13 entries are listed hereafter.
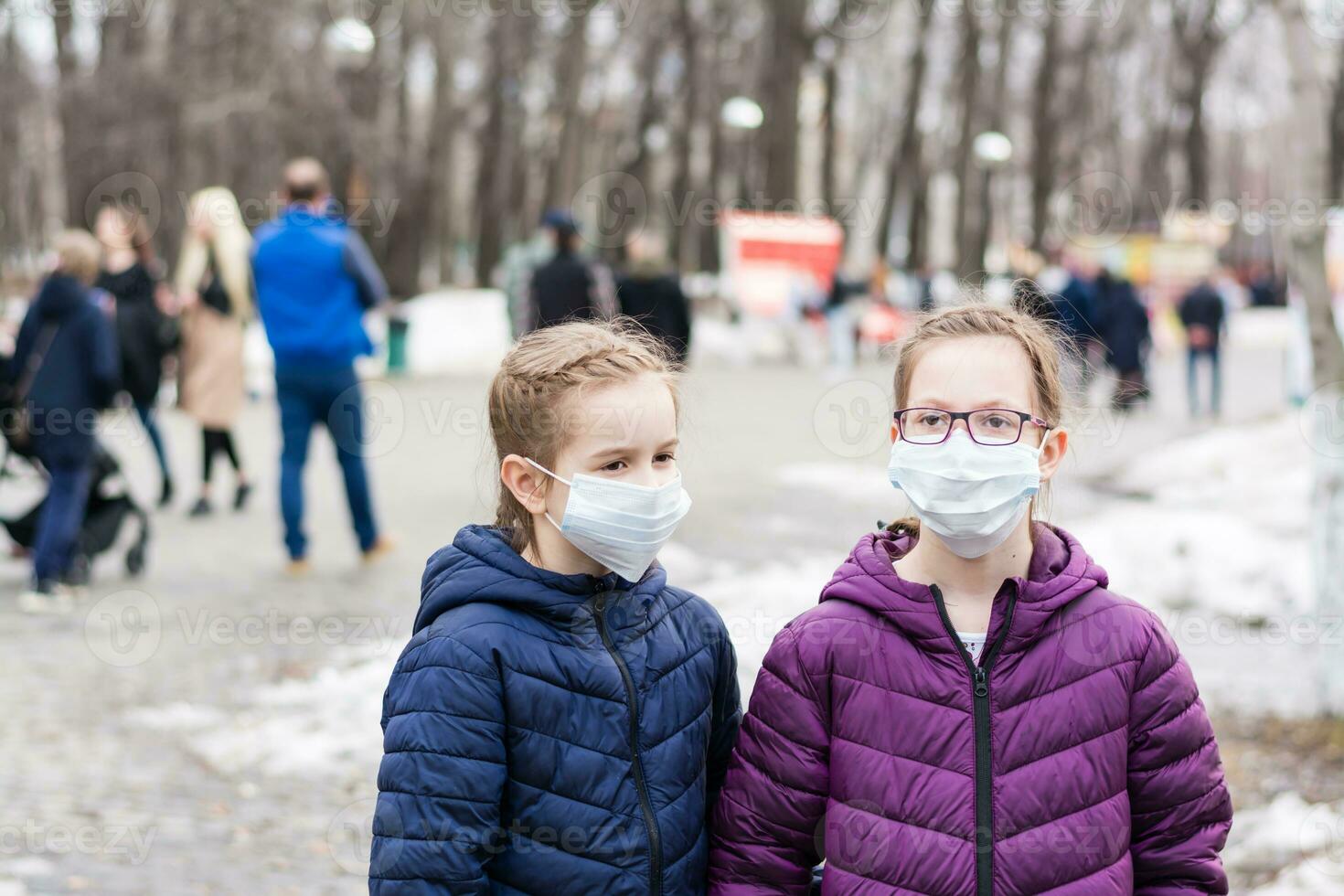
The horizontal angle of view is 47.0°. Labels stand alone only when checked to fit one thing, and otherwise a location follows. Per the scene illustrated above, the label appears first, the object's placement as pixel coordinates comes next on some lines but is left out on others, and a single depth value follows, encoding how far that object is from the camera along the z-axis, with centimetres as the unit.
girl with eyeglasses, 227
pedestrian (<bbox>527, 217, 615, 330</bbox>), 1075
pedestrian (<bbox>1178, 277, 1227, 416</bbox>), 1817
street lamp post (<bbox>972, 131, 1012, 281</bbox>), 3312
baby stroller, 770
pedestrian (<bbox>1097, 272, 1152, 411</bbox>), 1777
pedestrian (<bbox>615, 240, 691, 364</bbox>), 1193
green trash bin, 1945
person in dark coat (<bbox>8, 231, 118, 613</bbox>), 730
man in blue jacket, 777
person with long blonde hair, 986
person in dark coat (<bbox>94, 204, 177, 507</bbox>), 988
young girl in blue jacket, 227
